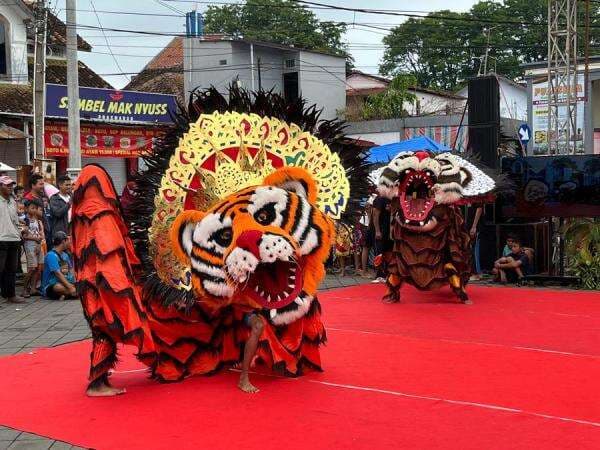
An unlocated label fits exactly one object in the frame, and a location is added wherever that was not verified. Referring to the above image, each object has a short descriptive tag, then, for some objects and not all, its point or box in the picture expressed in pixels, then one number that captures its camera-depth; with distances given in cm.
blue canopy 1288
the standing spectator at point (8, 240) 905
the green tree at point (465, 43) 4119
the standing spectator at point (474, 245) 1156
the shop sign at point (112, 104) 1933
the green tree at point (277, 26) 3862
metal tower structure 1449
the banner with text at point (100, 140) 1939
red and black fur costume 471
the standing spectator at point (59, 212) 999
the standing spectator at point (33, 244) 968
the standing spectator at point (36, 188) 998
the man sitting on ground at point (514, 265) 1109
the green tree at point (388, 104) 2575
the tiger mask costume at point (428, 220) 886
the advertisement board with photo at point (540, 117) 2244
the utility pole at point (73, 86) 1341
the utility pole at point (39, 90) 1639
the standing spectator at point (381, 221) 1059
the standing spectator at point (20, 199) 1004
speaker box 1201
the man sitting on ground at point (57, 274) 946
